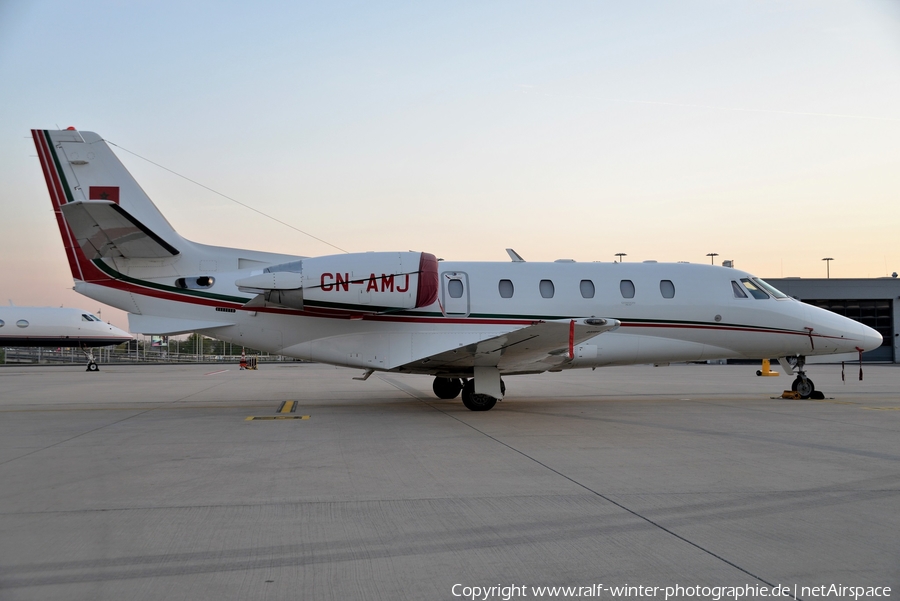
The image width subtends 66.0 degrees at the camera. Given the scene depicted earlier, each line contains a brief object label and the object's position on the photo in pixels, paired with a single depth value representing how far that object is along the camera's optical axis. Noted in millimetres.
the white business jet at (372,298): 12867
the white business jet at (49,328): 37906
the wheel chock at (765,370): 28094
